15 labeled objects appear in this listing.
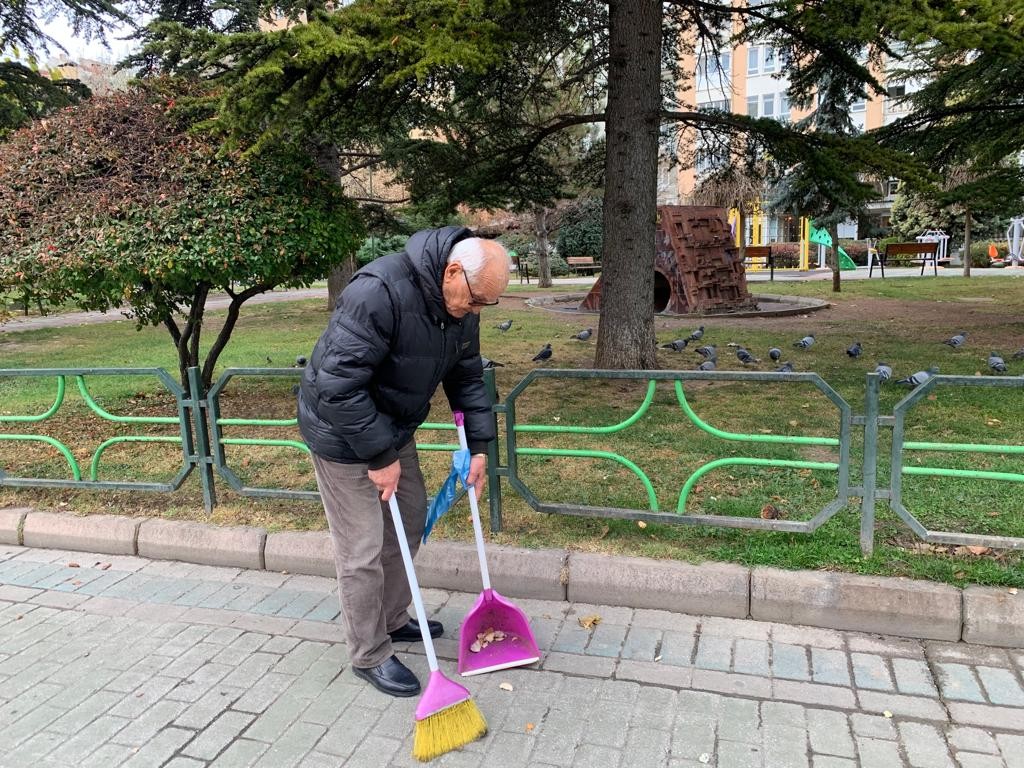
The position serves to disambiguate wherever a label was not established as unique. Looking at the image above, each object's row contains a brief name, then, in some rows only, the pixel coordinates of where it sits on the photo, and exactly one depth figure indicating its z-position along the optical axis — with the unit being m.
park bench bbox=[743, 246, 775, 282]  24.00
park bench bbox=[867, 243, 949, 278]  24.90
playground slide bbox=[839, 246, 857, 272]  28.33
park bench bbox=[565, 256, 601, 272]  28.44
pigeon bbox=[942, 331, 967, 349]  9.22
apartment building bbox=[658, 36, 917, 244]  38.50
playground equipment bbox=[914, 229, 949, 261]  32.71
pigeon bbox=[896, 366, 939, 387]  6.26
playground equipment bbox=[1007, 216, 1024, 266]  27.42
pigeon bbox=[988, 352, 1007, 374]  7.32
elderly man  2.65
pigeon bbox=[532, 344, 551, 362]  8.62
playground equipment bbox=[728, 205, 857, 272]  27.28
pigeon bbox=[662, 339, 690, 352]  9.25
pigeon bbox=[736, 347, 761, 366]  8.26
